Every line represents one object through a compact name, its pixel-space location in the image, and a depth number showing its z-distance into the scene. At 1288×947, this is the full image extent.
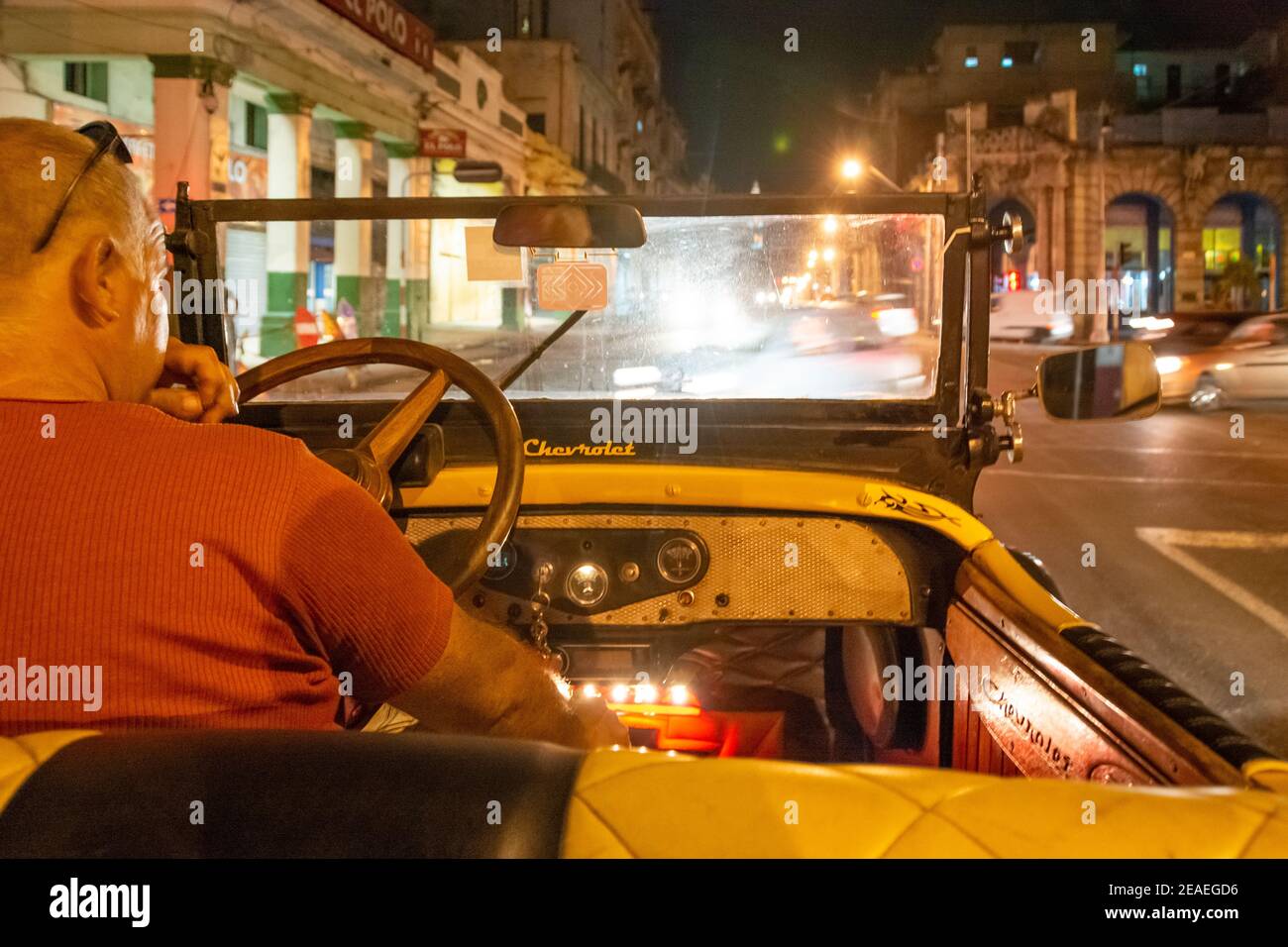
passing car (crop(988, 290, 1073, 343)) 37.21
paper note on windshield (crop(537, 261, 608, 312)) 3.01
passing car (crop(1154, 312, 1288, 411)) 17.73
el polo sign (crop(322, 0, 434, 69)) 20.95
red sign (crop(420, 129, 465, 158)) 23.27
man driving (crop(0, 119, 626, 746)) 1.28
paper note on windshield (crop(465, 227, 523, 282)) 3.04
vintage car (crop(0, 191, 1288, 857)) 2.52
